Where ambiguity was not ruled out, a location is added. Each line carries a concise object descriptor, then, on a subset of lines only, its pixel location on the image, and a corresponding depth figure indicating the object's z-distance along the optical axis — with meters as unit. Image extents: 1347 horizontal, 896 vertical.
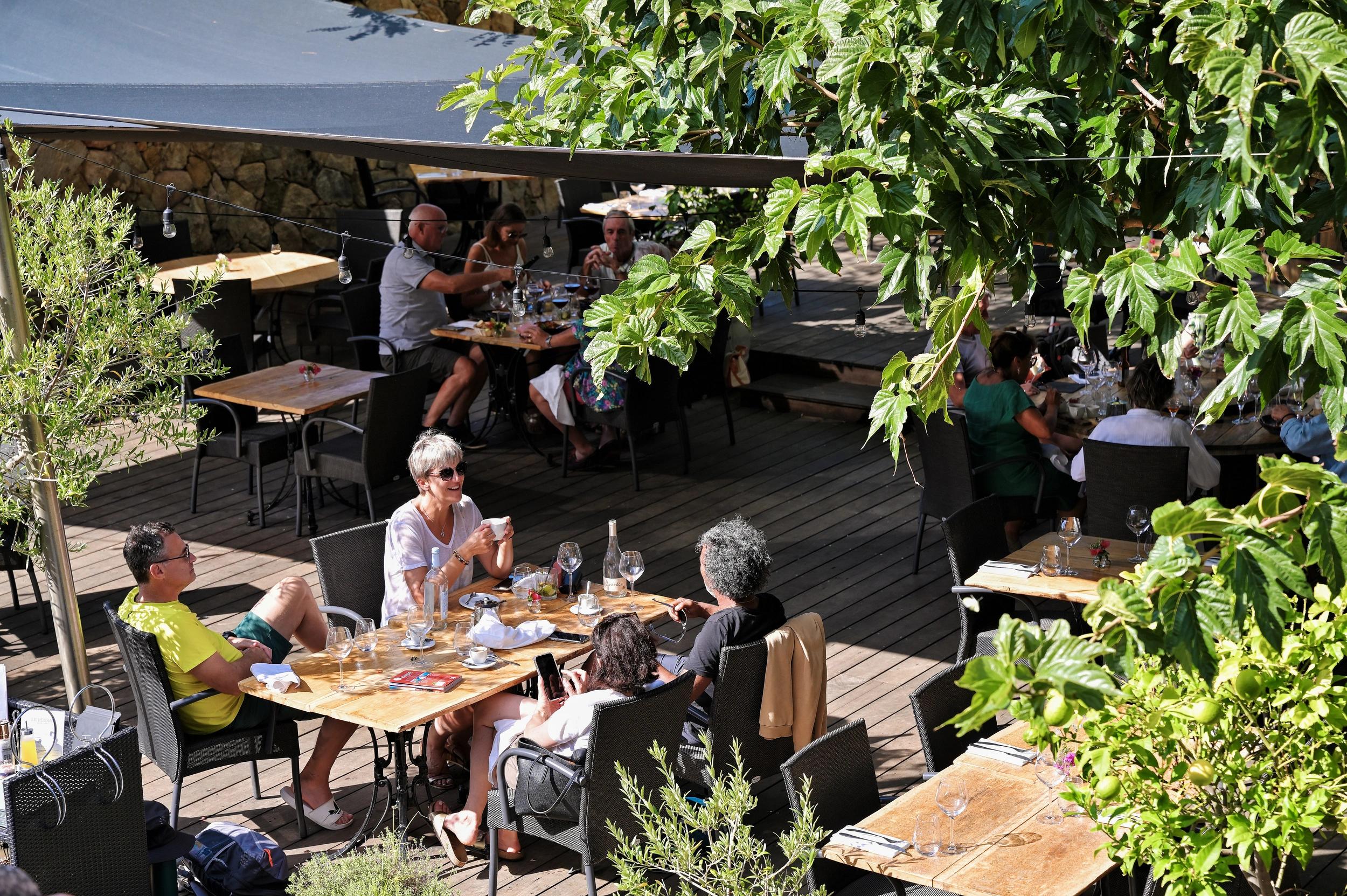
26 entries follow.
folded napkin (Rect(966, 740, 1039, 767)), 4.11
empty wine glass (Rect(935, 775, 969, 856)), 3.75
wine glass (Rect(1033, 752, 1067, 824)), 3.75
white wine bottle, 5.50
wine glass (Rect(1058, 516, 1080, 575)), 5.66
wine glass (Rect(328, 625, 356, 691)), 4.88
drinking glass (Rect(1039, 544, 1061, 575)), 5.52
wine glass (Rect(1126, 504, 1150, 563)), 5.52
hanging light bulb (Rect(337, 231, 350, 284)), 7.71
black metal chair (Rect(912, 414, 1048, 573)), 6.86
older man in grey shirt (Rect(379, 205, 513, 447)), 9.29
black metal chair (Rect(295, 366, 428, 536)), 7.74
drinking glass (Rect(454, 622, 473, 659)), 4.98
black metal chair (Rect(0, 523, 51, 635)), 6.90
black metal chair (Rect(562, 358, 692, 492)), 8.52
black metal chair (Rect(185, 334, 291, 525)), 8.28
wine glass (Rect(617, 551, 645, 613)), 5.44
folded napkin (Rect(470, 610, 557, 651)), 5.05
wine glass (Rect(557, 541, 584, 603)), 5.50
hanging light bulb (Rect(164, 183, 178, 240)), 6.89
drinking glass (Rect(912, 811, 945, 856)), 3.66
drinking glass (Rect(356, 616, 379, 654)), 4.97
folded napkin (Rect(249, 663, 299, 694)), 4.76
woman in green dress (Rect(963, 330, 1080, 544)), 6.94
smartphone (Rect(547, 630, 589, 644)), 5.09
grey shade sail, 6.05
